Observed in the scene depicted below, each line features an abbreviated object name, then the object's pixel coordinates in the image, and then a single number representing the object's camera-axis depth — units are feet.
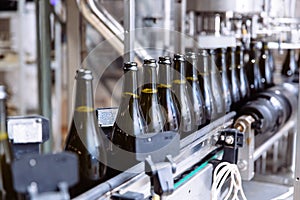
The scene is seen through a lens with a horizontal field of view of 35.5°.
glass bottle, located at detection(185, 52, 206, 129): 3.24
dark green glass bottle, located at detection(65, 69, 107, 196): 2.18
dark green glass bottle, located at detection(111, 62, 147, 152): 2.59
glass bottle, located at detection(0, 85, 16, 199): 1.93
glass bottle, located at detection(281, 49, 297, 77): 6.05
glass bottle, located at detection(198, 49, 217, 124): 3.45
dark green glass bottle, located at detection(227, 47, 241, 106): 4.15
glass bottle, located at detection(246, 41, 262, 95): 4.68
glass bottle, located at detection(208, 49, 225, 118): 3.65
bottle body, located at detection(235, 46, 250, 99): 4.35
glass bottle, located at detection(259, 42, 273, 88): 5.16
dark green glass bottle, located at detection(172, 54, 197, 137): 3.03
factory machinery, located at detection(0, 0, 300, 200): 1.96
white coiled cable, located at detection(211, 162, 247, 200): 2.72
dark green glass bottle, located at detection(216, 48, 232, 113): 3.89
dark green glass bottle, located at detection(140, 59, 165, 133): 2.65
